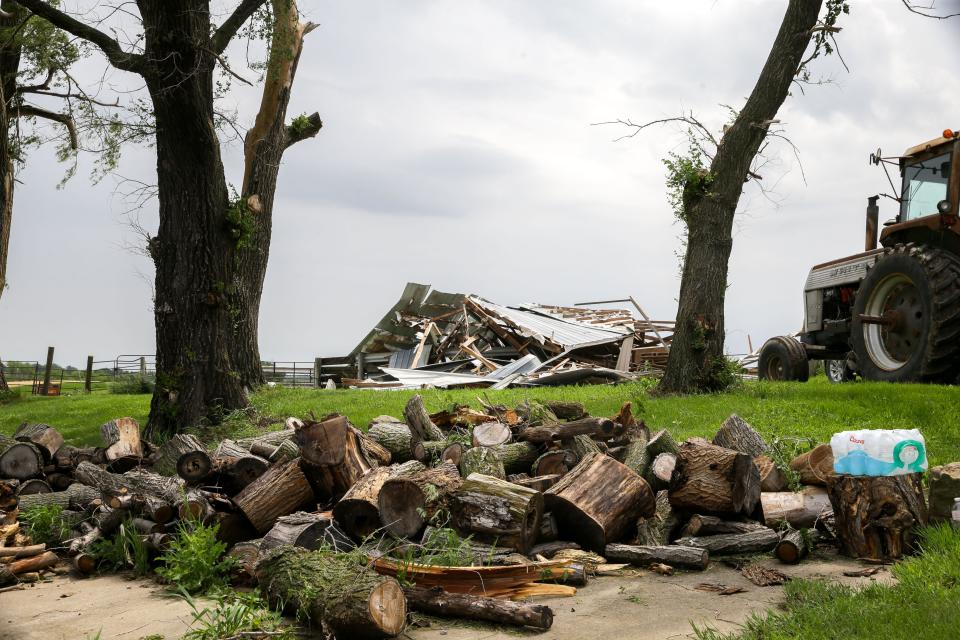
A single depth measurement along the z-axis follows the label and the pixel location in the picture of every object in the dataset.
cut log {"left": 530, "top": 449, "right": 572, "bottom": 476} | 7.61
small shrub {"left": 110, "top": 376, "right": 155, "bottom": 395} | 28.14
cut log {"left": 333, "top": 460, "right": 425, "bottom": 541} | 6.40
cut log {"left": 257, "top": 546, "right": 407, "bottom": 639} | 4.70
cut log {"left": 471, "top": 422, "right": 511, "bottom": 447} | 8.09
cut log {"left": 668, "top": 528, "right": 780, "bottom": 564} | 6.56
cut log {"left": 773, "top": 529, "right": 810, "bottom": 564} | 6.37
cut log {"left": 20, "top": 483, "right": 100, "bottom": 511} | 8.09
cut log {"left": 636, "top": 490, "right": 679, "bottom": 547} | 6.72
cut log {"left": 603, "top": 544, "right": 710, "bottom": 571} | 6.27
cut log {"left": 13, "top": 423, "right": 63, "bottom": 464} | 9.56
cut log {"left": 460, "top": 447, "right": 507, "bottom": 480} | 7.21
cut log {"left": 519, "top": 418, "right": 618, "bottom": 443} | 8.06
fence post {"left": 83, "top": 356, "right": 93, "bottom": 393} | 35.00
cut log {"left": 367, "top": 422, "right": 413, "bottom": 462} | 8.52
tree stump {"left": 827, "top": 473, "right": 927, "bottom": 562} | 6.33
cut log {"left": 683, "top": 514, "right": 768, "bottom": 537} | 6.72
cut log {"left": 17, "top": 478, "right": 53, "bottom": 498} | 8.90
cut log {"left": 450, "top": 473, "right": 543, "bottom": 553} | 6.12
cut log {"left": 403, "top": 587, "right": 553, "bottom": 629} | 4.94
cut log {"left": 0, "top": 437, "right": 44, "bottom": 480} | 9.24
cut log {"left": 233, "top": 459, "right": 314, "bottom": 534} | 6.99
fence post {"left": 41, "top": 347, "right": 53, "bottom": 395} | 33.56
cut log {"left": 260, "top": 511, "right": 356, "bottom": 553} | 6.29
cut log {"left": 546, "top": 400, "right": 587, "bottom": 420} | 9.10
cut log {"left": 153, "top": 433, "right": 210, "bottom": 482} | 8.84
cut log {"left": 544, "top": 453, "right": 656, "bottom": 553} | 6.48
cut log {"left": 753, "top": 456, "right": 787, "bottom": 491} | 7.48
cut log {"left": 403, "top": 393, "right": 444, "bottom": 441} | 8.52
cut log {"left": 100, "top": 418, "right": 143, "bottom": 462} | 9.47
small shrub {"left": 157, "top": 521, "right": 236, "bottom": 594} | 6.03
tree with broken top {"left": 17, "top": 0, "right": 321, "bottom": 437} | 11.60
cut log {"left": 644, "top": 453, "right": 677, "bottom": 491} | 7.22
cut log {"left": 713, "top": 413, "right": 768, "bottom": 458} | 8.16
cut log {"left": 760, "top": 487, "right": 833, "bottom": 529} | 7.00
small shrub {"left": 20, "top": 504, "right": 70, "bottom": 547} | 7.67
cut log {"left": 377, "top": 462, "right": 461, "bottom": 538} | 6.32
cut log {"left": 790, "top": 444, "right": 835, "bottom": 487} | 7.48
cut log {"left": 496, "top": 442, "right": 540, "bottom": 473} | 7.78
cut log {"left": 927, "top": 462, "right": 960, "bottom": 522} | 6.50
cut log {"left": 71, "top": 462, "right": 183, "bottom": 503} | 7.37
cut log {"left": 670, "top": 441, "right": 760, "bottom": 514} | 6.76
